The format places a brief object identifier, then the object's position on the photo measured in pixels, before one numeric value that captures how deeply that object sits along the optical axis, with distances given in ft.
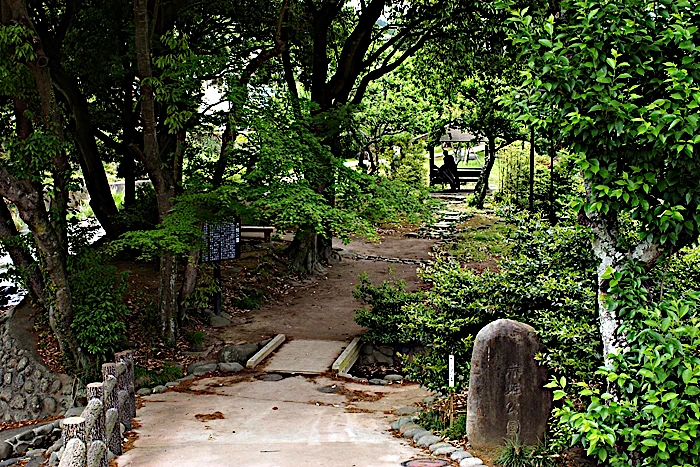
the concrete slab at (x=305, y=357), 35.45
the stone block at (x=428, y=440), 21.97
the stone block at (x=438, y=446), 21.25
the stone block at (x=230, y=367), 35.70
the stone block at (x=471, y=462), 19.36
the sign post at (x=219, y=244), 41.84
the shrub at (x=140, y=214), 42.19
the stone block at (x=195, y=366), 35.67
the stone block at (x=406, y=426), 24.09
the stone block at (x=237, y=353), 37.26
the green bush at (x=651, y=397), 14.93
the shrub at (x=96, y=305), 33.22
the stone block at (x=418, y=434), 22.70
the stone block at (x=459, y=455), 20.07
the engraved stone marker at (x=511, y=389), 20.45
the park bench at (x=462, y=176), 96.78
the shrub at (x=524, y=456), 19.31
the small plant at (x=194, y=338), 39.78
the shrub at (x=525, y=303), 19.60
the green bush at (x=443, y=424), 22.17
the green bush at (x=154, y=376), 33.42
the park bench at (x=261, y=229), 64.44
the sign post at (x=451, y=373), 22.98
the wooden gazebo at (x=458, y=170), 87.91
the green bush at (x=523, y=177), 44.98
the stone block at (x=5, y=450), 27.81
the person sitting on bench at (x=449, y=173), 96.73
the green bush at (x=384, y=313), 37.86
